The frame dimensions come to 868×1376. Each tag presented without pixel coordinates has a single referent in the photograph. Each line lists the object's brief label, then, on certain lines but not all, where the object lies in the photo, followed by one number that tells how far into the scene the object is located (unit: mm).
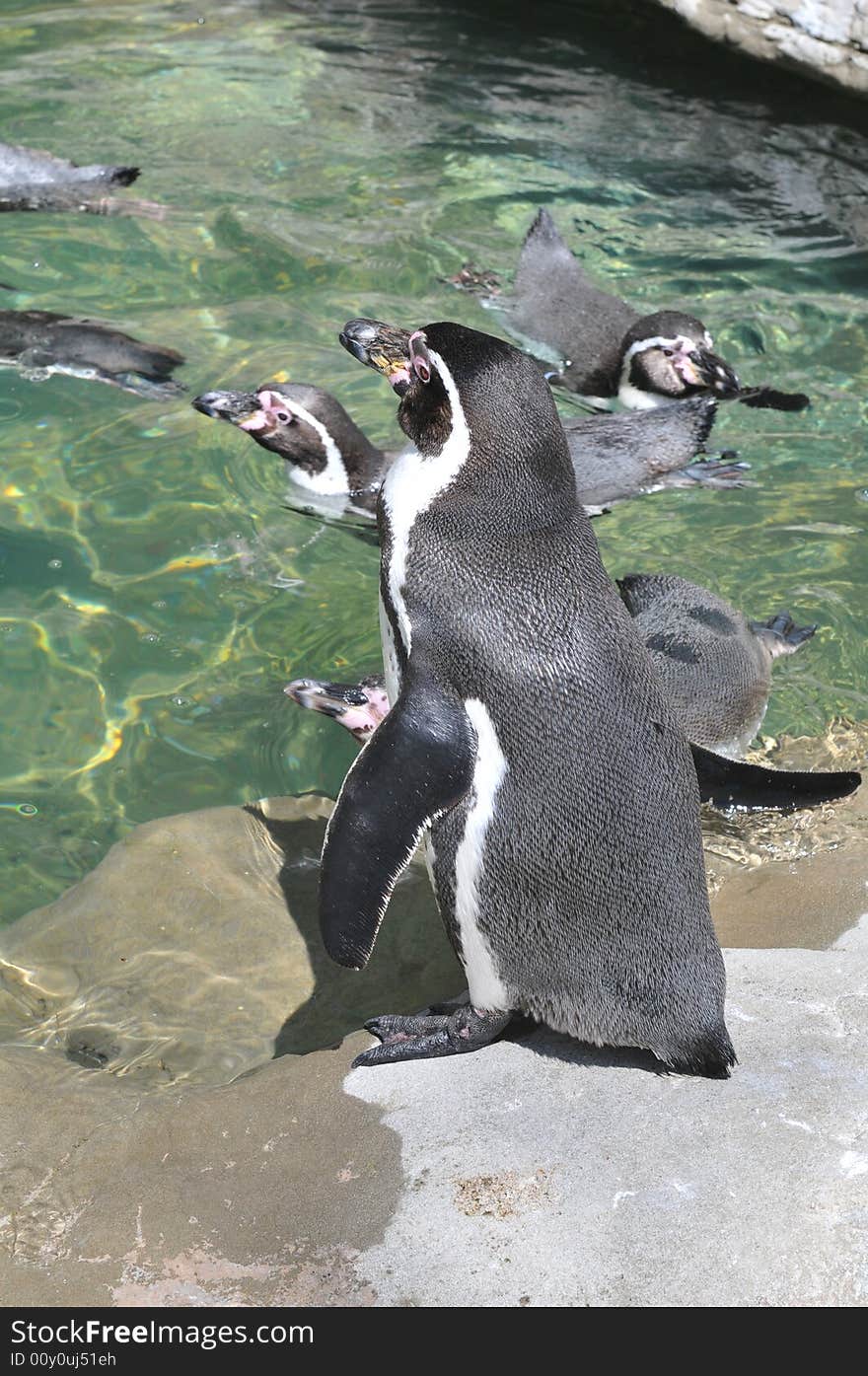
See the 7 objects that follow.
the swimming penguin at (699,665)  3713
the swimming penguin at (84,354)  5293
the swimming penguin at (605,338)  5363
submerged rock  3039
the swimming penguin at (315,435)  4969
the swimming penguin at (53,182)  6465
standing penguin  2555
